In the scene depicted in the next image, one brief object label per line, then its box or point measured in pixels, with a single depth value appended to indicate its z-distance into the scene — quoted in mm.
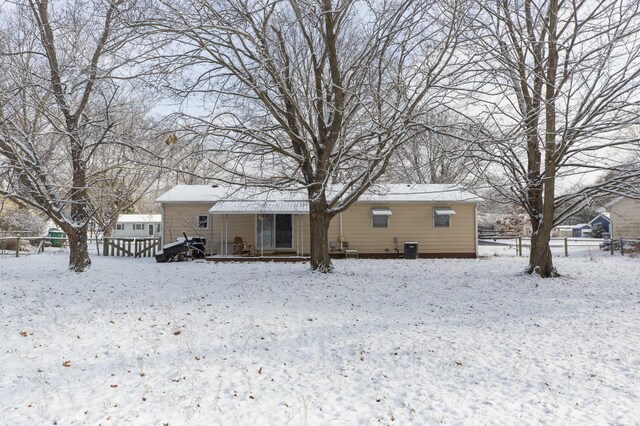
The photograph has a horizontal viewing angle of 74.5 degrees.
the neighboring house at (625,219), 24547
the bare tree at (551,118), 8797
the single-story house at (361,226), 19141
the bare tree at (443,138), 9156
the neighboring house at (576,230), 49312
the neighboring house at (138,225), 48719
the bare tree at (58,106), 10852
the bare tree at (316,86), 9609
